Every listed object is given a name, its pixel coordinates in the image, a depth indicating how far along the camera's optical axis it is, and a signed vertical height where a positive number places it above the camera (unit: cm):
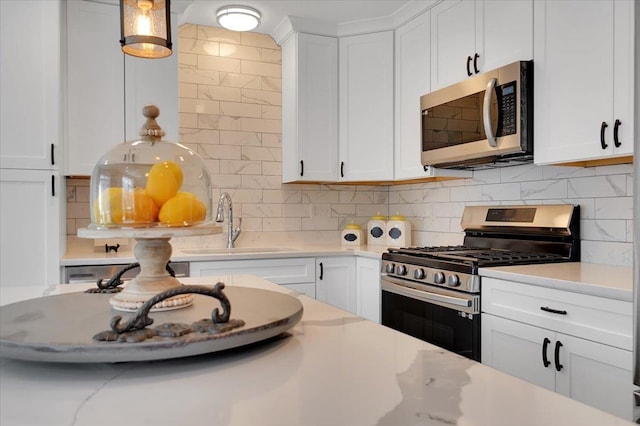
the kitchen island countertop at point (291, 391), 58 -24
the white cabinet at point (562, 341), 165 -50
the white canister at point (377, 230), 383 -17
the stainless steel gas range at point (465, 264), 226 -28
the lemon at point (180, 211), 91 -1
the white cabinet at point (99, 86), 291 +74
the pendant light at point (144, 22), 146 +55
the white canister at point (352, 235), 384 -21
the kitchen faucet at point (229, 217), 349 -6
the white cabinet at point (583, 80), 195 +55
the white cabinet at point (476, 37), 244 +93
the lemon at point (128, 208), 92 +0
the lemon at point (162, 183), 93 +5
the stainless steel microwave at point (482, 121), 238 +47
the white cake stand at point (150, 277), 95 -14
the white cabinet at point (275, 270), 299 -39
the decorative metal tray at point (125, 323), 73 -20
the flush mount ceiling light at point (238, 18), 323 +125
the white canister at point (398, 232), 368 -18
